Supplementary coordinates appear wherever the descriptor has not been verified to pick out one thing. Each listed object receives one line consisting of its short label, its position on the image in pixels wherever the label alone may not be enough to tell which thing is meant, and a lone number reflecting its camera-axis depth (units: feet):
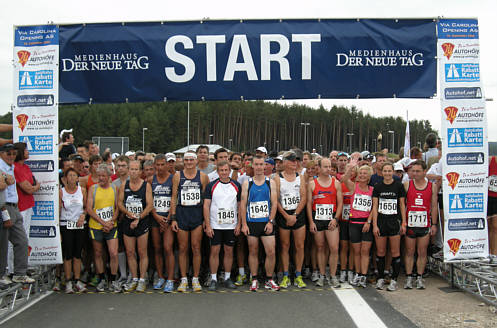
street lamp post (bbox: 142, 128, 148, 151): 296.34
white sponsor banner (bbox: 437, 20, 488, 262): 20.86
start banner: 22.63
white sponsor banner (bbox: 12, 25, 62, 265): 20.81
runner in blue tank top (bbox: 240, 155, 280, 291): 21.07
